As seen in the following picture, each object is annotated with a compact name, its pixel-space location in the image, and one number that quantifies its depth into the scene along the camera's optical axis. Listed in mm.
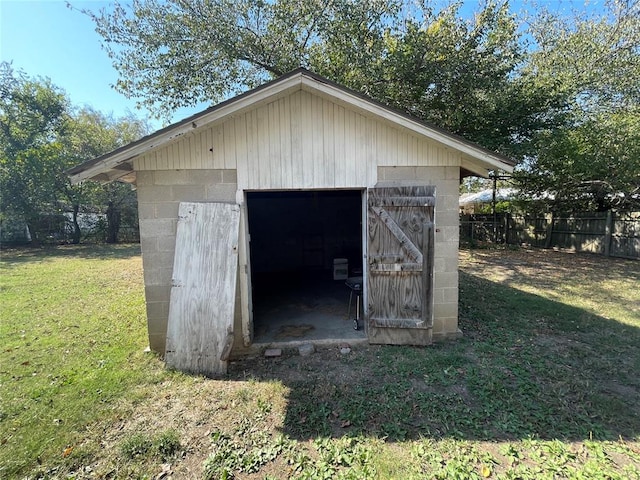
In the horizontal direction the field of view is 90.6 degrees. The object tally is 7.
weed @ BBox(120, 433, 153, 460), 2641
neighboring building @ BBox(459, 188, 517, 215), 21931
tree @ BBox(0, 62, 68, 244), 15336
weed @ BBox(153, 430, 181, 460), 2645
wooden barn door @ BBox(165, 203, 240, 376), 3930
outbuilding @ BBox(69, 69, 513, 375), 3980
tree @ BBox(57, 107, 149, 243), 17078
